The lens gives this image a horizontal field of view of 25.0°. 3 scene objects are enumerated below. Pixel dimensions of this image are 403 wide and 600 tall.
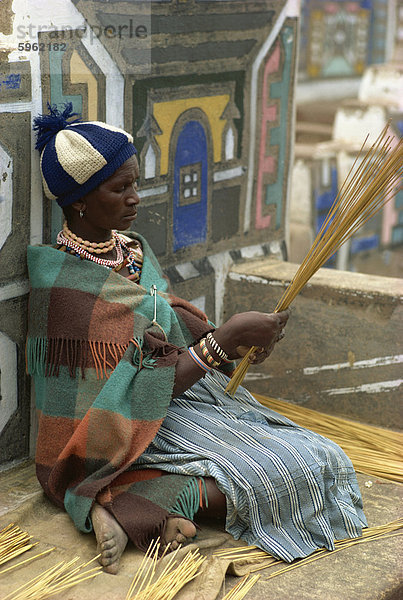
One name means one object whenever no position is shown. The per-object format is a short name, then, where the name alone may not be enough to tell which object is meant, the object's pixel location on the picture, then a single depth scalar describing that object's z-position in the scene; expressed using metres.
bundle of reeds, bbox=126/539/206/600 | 2.33
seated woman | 2.62
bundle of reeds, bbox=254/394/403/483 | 3.27
